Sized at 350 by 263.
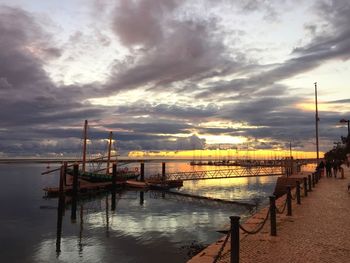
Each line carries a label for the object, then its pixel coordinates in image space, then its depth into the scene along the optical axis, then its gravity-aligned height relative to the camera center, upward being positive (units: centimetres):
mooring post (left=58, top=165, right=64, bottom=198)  4179 -281
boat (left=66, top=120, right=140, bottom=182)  5959 -280
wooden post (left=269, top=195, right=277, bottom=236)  1131 -182
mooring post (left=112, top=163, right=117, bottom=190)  5589 -276
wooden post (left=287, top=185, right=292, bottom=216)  1462 -174
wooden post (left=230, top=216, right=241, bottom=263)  752 -161
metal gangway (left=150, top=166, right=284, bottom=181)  6544 -328
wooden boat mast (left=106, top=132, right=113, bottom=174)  6916 +421
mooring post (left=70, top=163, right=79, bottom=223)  3579 -445
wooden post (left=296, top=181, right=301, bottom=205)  1781 -151
